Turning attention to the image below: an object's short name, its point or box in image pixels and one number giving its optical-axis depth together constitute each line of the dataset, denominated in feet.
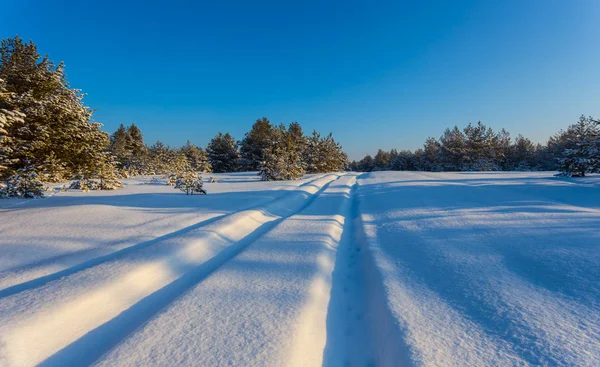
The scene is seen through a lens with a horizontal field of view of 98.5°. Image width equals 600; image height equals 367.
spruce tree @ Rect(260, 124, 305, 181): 72.02
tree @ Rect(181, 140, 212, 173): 97.51
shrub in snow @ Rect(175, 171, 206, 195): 38.78
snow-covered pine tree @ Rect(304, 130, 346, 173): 125.59
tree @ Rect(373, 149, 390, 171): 252.01
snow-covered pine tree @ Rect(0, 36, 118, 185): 23.77
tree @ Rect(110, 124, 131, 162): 114.93
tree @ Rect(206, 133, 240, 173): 142.92
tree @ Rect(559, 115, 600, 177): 39.75
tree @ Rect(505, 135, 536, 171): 163.12
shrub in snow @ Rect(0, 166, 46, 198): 25.45
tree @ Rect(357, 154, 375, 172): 282.56
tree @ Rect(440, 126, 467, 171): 143.23
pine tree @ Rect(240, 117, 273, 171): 138.21
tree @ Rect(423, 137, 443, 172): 163.61
